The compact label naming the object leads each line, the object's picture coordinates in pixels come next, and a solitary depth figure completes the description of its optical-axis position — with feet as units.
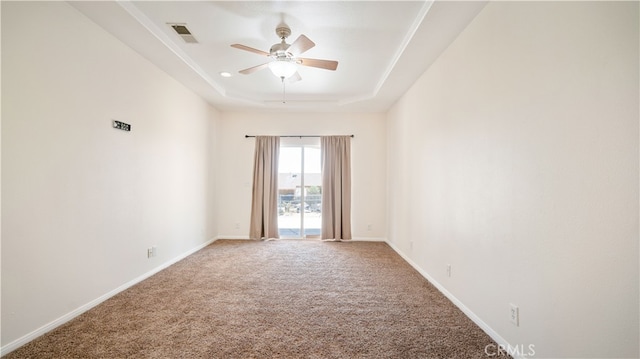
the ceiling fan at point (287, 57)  7.77
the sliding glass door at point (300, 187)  18.06
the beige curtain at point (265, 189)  17.25
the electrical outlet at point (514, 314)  5.69
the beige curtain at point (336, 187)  17.20
